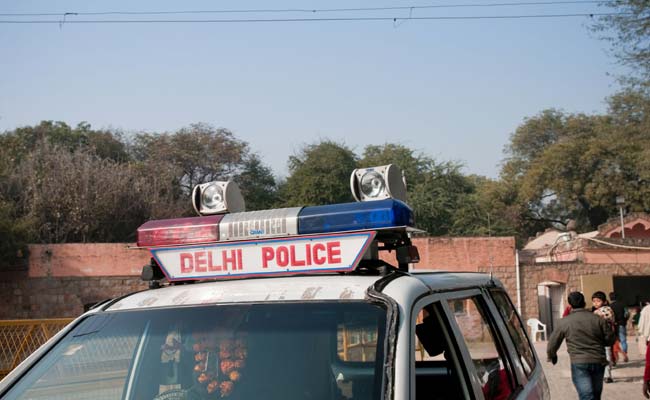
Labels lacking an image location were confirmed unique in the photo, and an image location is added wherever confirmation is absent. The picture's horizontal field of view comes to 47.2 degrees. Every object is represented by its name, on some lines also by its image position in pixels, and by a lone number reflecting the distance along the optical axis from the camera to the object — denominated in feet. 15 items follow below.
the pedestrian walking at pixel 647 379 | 23.58
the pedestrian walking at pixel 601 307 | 37.01
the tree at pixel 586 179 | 144.15
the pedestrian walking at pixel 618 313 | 48.80
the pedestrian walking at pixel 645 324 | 38.32
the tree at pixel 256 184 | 132.77
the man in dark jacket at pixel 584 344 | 26.84
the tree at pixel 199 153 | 135.54
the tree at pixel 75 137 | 140.87
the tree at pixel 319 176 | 120.47
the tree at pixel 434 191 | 123.34
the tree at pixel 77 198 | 99.66
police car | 8.84
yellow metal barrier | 34.65
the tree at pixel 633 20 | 68.03
